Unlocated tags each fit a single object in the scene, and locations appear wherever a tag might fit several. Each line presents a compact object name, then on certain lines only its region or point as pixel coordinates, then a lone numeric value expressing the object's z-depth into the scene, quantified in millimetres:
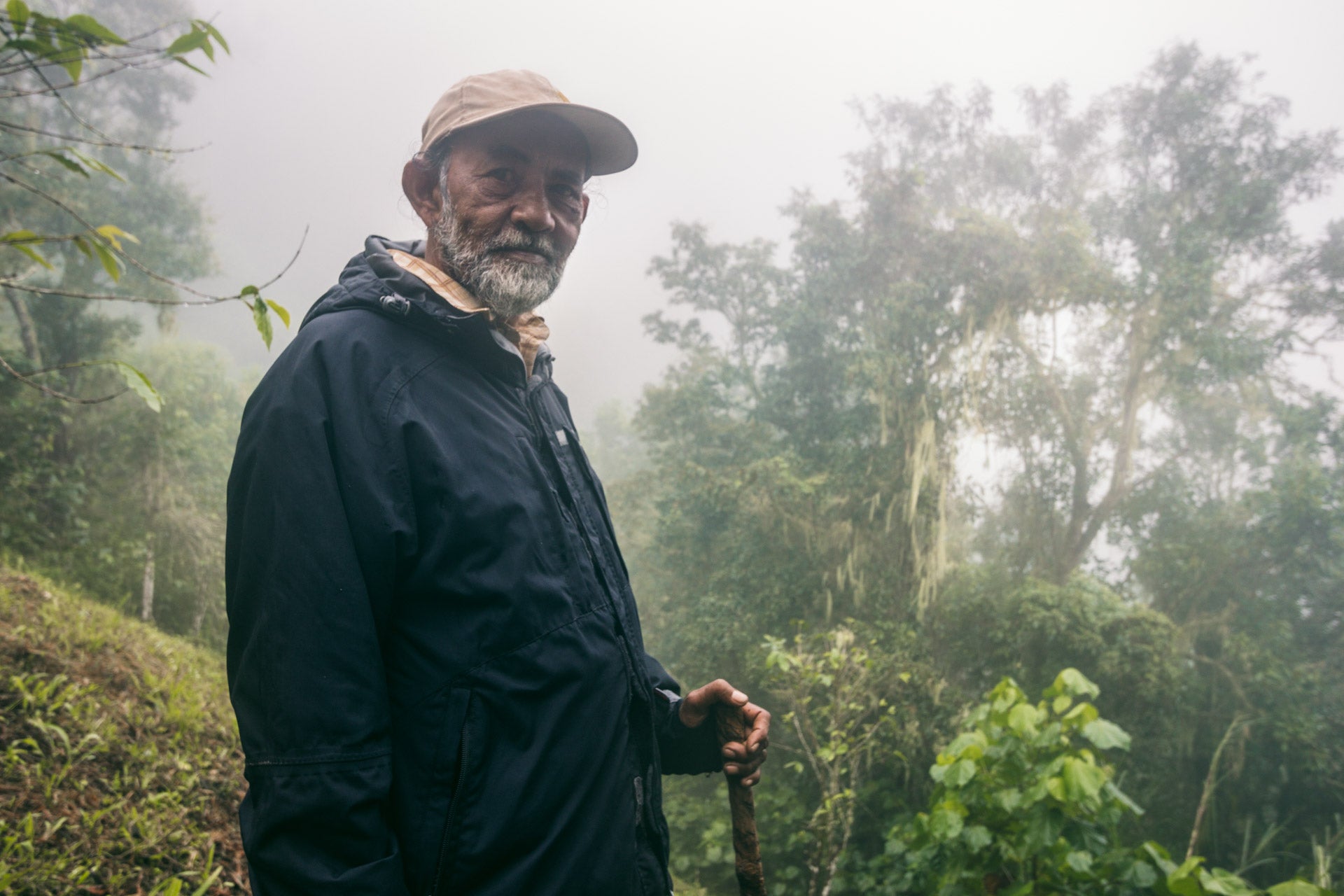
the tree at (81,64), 1011
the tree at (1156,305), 10242
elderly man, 833
